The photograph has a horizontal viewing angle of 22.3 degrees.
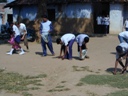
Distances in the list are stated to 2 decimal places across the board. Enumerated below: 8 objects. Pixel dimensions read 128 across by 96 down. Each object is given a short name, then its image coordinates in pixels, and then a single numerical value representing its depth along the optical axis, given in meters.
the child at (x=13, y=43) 13.98
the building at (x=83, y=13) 23.75
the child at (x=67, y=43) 11.87
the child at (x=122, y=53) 9.46
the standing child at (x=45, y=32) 13.13
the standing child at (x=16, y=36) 13.92
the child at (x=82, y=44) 11.86
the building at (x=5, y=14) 42.03
